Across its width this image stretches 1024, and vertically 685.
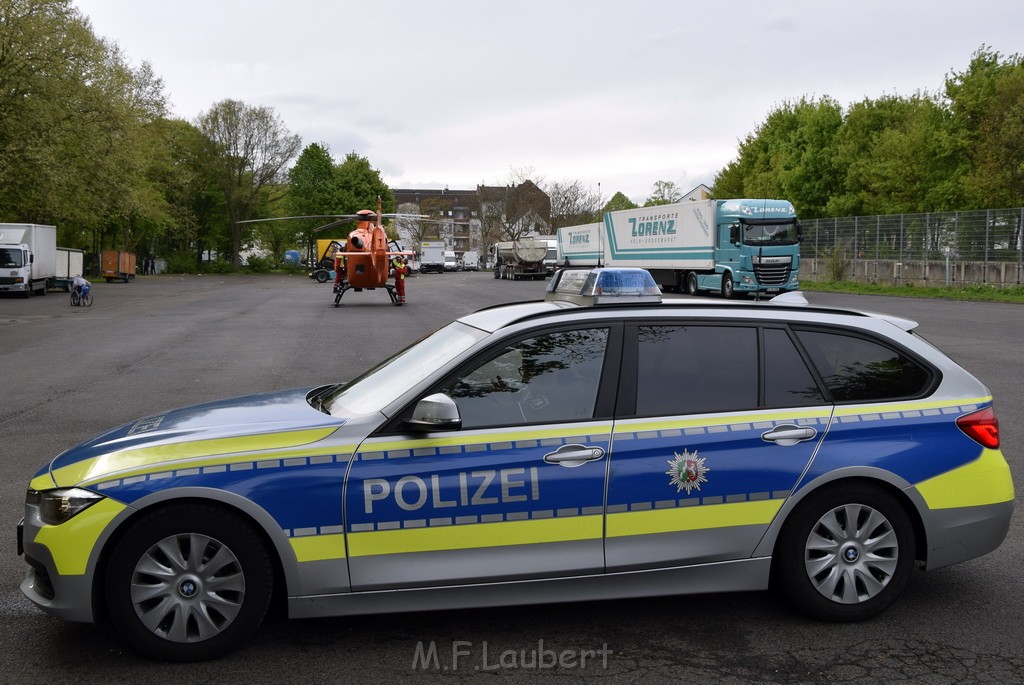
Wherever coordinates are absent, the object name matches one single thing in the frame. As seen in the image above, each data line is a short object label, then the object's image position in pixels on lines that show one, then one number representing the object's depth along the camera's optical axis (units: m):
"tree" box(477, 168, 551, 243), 96.62
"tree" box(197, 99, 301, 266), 78.06
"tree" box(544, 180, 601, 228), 94.06
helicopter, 30.84
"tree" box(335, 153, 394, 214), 91.50
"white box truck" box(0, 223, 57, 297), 36.31
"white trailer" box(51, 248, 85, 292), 42.94
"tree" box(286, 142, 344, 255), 89.69
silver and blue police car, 4.01
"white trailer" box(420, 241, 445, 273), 90.38
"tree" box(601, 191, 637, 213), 150.81
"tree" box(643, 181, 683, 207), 124.44
